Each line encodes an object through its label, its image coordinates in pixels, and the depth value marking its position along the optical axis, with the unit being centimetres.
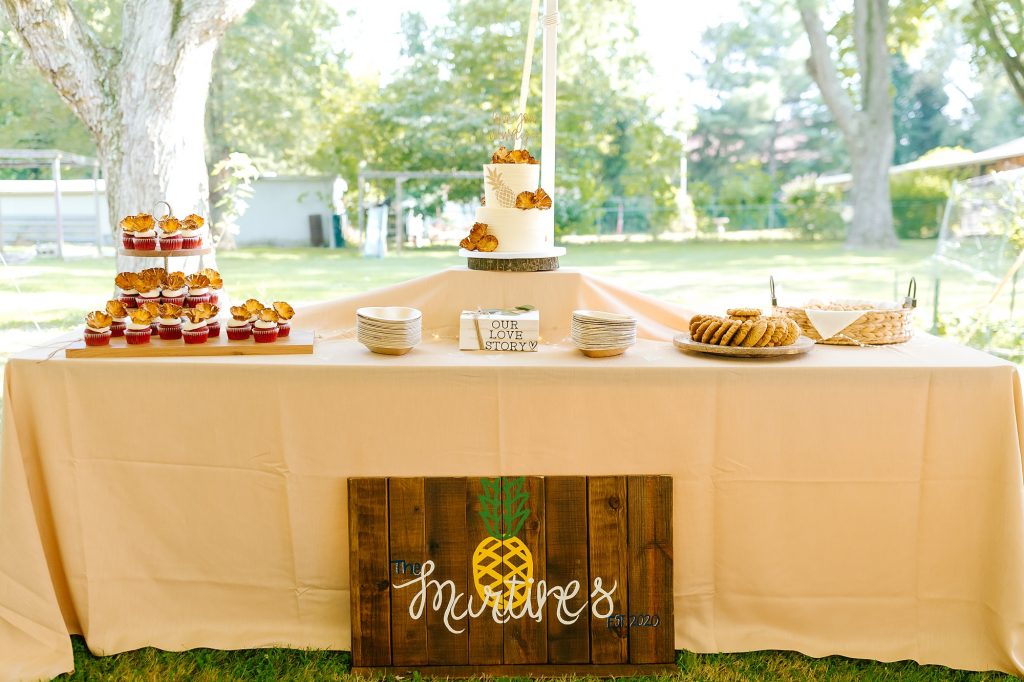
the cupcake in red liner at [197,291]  210
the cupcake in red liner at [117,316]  200
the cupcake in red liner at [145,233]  212
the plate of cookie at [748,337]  190
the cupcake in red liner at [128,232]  212
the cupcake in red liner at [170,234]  212
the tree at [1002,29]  986
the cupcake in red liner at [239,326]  202
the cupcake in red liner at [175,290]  208
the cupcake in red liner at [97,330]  193
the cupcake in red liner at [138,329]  195
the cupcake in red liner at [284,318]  204
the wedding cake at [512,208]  228
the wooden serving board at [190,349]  192
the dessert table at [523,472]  185
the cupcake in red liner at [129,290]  208
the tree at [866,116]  1402
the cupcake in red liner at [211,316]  200
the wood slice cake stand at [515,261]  226
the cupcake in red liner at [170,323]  199
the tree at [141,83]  458
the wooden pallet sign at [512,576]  185
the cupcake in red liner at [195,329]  197
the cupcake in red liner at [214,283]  214
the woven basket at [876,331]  207
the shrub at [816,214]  1566
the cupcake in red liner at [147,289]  207
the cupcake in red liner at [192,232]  214
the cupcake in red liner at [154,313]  201
